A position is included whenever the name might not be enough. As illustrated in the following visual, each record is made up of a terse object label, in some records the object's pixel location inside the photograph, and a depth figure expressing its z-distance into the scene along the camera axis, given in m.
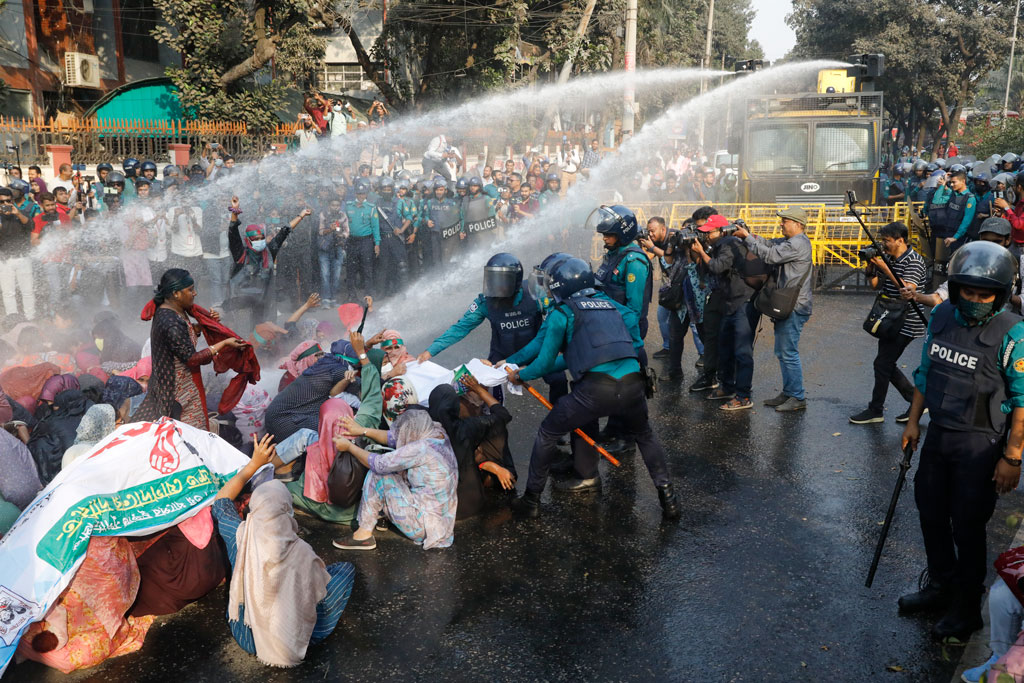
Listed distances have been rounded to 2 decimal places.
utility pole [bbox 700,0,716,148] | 40.75
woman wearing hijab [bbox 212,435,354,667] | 3.99
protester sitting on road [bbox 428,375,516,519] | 5.73
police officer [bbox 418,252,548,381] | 6.49
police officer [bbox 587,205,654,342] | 6.97
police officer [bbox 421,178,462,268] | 14.24
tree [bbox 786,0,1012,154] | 36.00
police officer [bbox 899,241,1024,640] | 3.97
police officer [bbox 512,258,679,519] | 5.41
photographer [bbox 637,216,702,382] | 8.85
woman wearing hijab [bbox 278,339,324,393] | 6.75
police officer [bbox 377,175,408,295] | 13.32
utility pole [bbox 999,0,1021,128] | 30.41
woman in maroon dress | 5.58
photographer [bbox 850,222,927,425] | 7.01
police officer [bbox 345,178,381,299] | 12.96
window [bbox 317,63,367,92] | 31.83
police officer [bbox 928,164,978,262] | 12.34
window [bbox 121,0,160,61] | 25.39
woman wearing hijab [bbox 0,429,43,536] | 4.66
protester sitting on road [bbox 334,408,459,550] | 5.35
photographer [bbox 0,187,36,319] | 10.21
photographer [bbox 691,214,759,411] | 8.03
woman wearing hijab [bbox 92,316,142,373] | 7.79
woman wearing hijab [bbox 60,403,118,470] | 5.13
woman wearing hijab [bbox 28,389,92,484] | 5.43
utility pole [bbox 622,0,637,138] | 19.09
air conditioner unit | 22.86
